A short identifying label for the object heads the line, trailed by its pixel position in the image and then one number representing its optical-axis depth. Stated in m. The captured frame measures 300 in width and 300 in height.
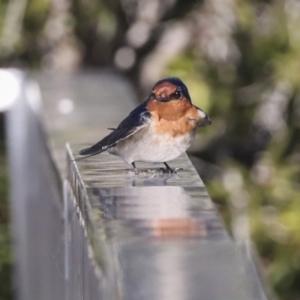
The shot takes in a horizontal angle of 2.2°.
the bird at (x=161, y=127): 4.89
